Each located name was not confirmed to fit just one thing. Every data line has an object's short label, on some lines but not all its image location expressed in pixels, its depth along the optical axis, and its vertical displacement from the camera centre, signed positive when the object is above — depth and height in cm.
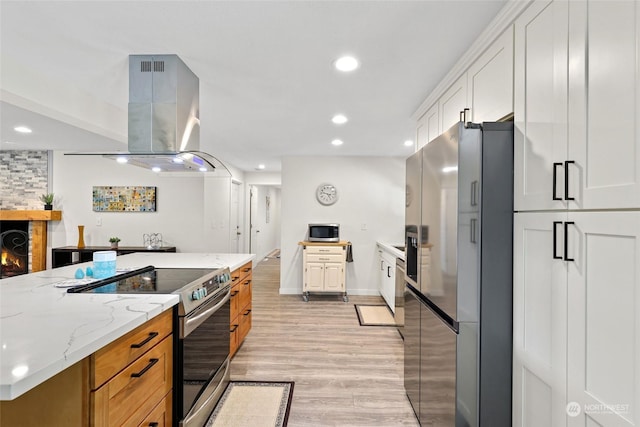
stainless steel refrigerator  143 -26
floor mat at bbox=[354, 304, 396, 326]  396 -133
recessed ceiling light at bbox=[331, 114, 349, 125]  324 +100
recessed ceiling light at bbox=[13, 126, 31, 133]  338 +89
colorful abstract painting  507 +22
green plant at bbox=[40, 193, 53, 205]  484 +20
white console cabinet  496 -83
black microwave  513 -28
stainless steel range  172 -70
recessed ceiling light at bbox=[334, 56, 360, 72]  203 +99
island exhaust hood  206 +69
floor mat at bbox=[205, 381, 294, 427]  208 -135
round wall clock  540 +35
